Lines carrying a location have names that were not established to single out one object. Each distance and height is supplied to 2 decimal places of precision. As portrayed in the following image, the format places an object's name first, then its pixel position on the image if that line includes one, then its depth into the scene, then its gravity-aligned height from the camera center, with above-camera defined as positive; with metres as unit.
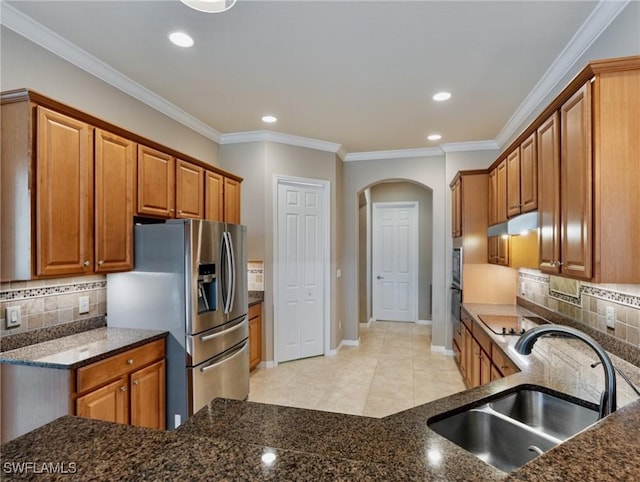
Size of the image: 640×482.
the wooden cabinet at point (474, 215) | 3.88 +0.32
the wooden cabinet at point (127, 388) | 1.95 -0.88
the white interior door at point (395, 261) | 6.78 -0.34
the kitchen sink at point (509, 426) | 1.28 -0.71
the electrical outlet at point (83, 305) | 2.57 -0.44
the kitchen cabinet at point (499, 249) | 3.16 -0.06
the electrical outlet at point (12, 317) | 2.10 -0.43
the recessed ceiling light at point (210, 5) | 1.63 +1.12
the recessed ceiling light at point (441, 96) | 3.21 +1.37
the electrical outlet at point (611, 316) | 2.03 -0.43
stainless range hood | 2.31 +0.14
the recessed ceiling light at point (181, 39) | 2.33 +1.39
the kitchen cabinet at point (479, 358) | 2.36 -0.91
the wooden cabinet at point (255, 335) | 4.00 -1.05
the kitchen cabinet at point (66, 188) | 1.93 +0.36
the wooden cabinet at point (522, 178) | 2.40 +0.49
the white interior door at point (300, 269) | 4.46 -0.33
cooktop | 2.64 -0.66
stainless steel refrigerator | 2.57 -0.42
